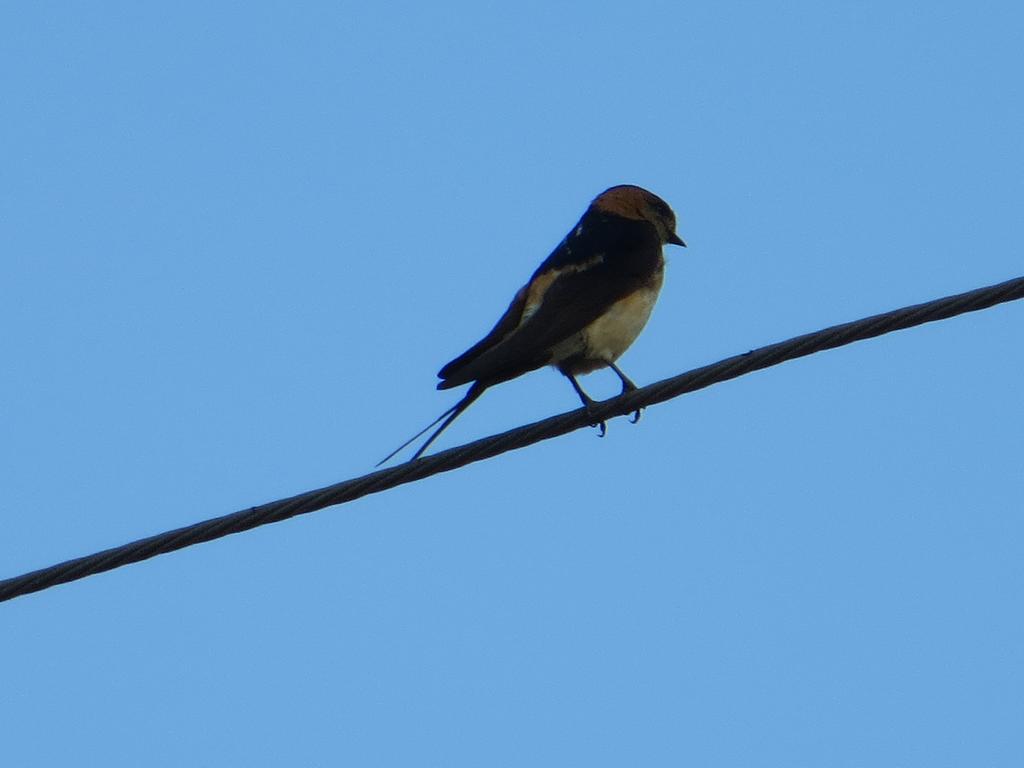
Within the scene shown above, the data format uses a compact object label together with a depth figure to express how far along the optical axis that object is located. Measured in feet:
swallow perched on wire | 36.24
